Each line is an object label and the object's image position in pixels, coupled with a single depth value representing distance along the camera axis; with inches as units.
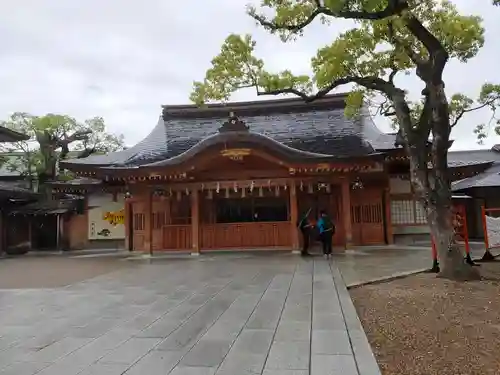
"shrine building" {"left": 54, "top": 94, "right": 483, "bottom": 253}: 549.3
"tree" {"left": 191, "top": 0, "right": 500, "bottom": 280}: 311.0
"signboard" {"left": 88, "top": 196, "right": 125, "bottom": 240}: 736.3
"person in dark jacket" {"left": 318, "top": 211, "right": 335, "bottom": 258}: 500.7
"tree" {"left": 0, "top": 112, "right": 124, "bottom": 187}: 794.2
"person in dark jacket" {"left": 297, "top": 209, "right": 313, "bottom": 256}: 530.0
